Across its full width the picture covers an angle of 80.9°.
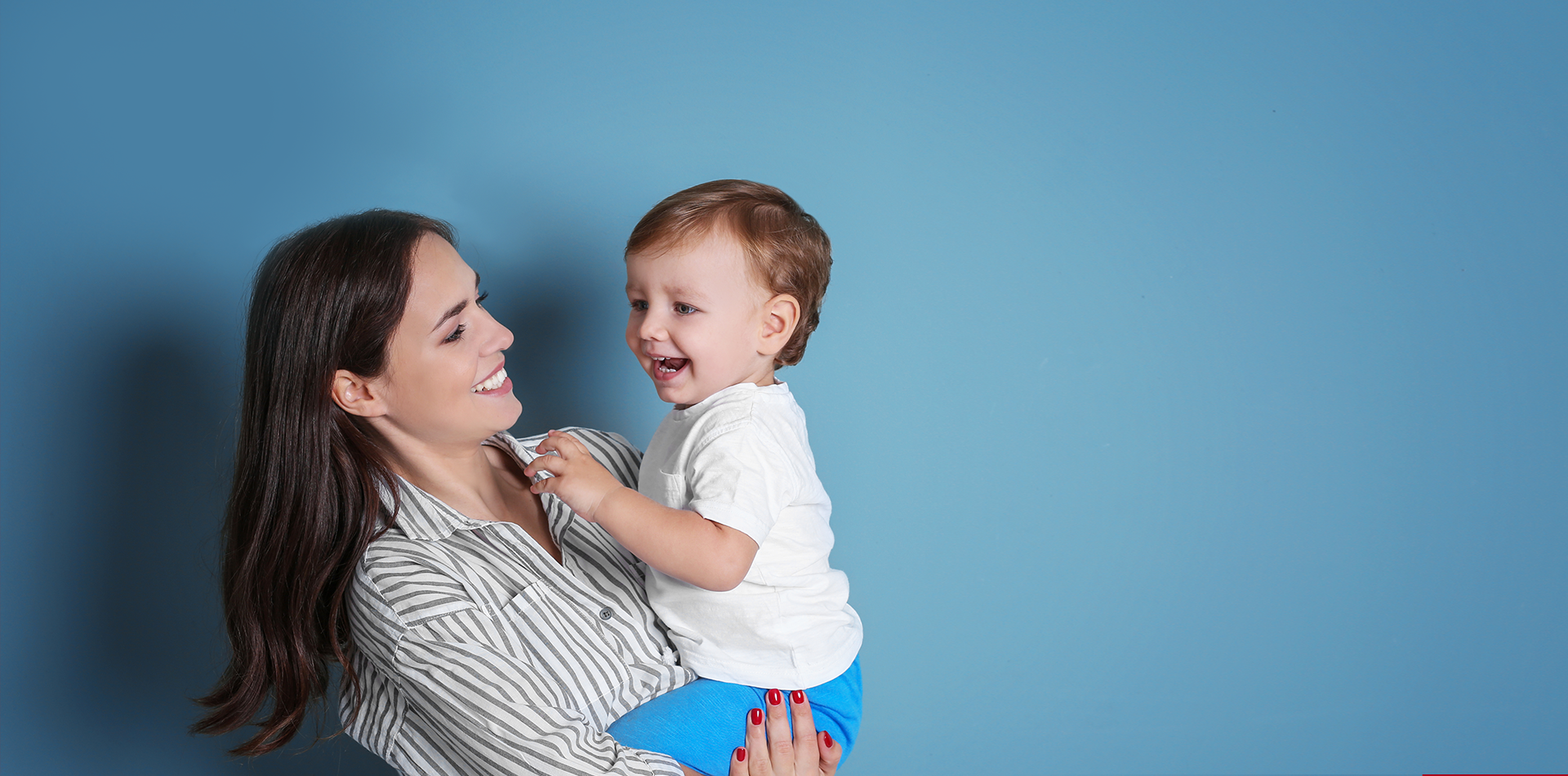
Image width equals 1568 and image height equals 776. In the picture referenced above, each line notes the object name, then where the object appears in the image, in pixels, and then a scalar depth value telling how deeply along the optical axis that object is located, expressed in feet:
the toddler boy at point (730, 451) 4.80
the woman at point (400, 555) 4.46
